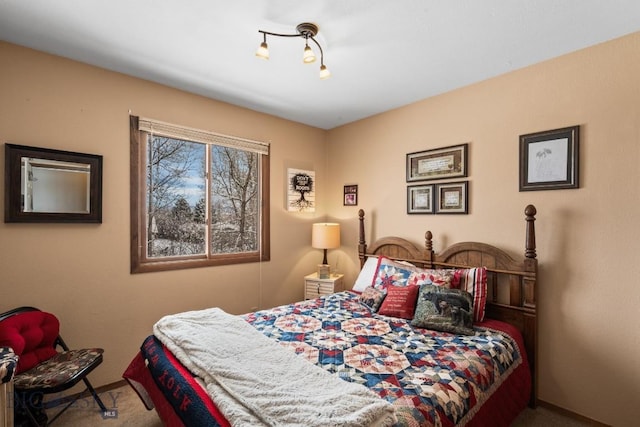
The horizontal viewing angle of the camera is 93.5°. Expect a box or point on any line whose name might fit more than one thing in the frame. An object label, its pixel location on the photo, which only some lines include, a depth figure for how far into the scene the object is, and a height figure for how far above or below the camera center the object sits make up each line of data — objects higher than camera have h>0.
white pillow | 3.08 -0.66
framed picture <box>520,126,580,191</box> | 2.15 +0.39
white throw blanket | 1.13 -0.77
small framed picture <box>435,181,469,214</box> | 2.72 +0.13
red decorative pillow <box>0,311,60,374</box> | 1.84 -0.79
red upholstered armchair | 1.78 -0.98
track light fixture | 1.88 +1.16
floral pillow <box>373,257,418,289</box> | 2.62 -0.56
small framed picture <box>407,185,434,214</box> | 2.98 +0.13
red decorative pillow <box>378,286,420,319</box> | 2.31 -0.72
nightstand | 3.52 -0.88
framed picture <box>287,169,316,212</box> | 3.71 +0.27
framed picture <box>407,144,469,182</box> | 2.75 +0.47
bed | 1.29 -0.81
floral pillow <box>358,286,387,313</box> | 2.54 -0.75
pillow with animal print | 2.07 -0.71
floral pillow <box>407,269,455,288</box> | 2.39 -0.54
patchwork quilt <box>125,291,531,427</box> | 1.34 -0.83
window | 2.67 +0.14
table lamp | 3.63 -0.32
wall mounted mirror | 2.07 +0.20
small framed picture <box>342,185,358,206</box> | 3.71 +0.20
